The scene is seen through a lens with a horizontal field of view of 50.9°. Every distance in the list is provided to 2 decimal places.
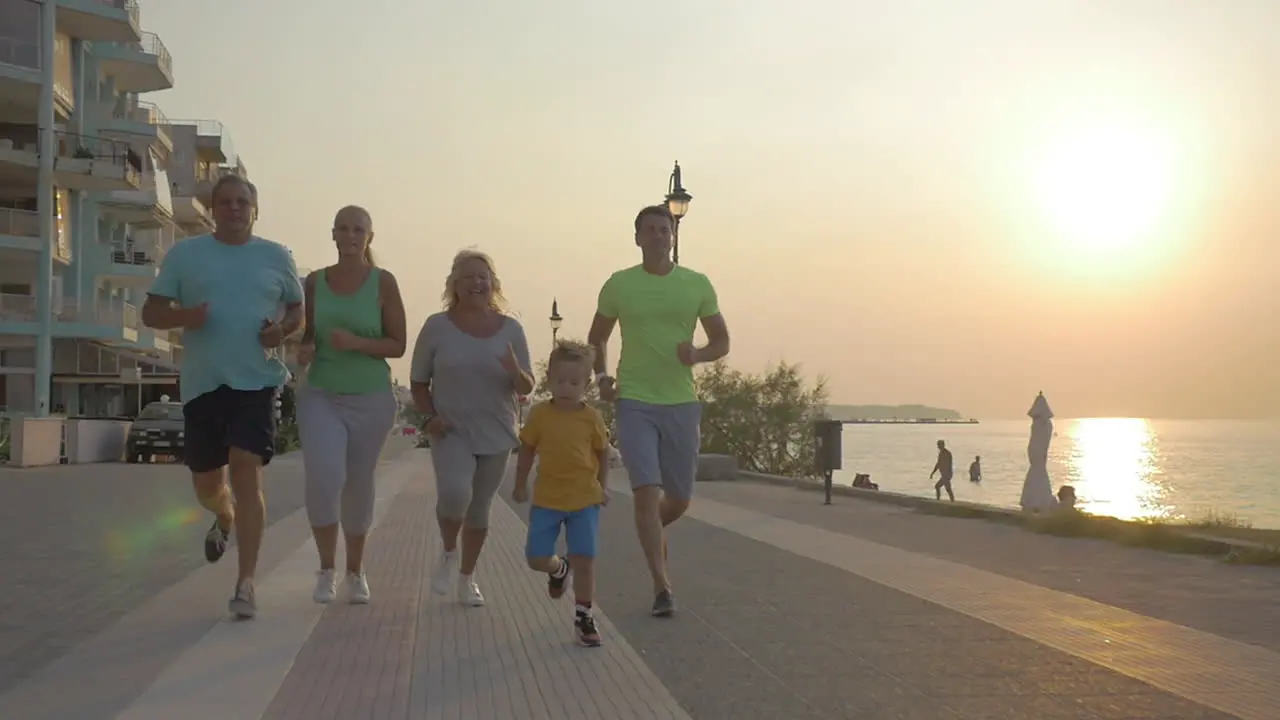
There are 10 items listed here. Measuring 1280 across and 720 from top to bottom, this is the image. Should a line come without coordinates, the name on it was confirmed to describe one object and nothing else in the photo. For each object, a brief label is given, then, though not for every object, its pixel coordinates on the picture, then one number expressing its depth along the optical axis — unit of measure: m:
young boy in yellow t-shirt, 6.25
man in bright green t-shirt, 7.09
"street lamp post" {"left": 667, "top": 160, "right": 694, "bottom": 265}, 21.52
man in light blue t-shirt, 6.67
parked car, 33.56
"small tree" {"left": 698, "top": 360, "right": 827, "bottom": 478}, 46.12
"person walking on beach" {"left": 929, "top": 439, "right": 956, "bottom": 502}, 38.77
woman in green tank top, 7.08
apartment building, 41.84
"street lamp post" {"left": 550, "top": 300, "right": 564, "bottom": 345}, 47.59
